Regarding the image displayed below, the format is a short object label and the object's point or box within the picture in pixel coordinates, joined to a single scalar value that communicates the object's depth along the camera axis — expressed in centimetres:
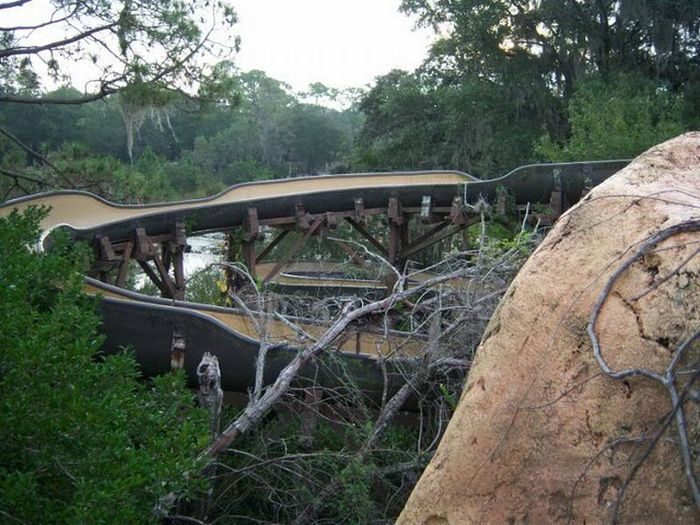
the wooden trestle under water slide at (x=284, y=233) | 1191
